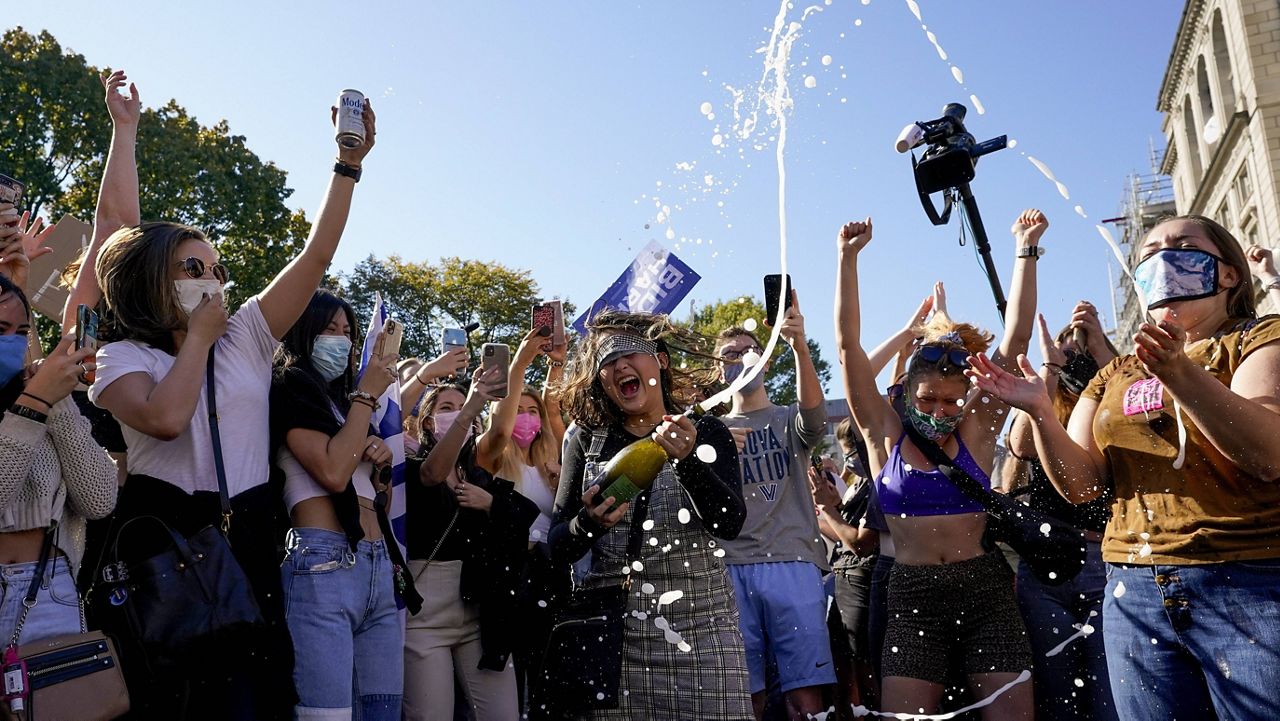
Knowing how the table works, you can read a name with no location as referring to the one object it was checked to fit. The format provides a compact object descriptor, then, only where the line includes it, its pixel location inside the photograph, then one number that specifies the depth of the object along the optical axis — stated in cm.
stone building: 3089
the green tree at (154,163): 1956
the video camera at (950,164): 465
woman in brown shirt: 274
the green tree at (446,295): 3356
